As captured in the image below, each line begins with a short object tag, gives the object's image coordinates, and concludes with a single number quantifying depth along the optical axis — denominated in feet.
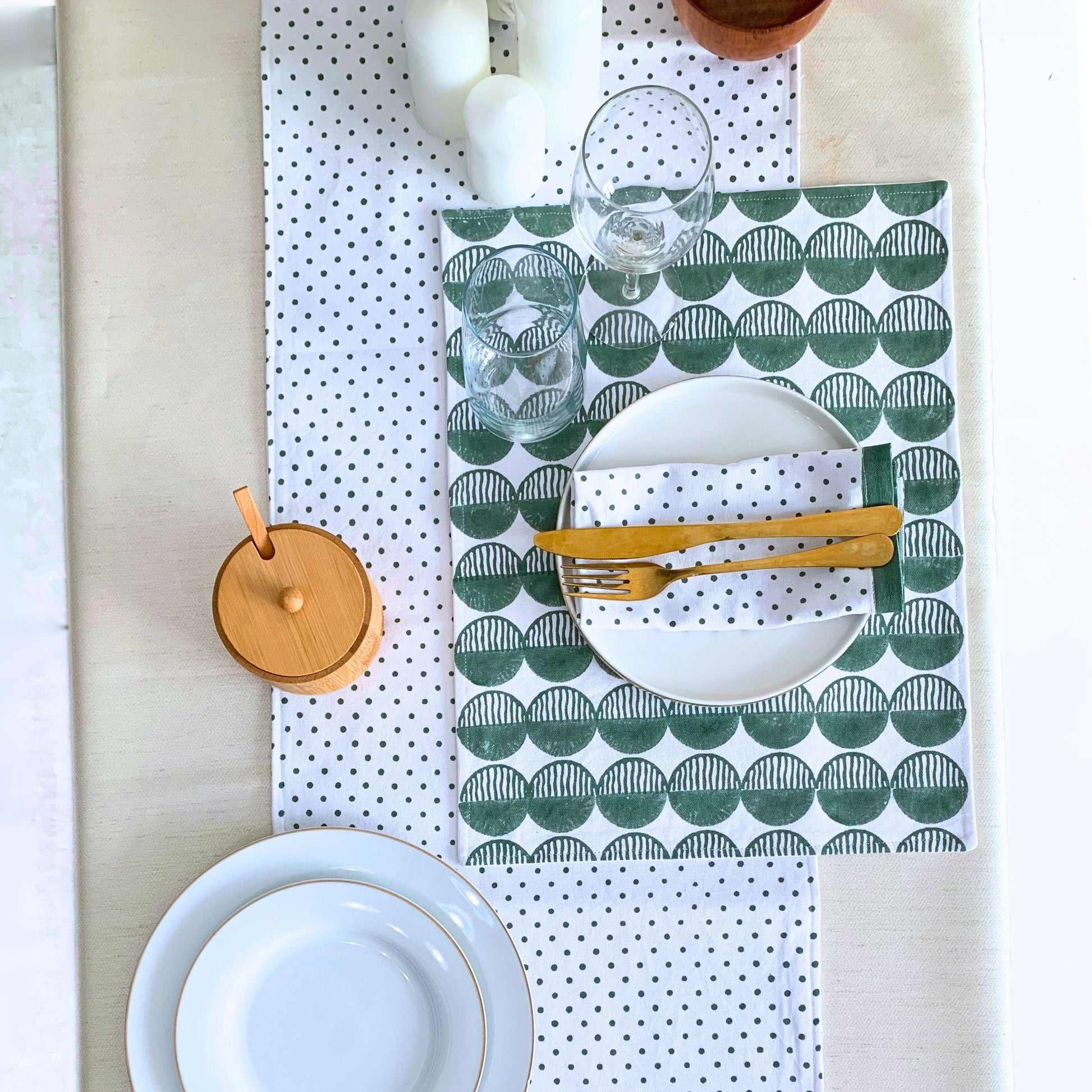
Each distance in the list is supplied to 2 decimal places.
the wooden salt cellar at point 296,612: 1.89
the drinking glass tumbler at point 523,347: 2.04
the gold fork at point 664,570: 1.94
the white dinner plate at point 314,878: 2.03
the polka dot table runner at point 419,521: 2.08
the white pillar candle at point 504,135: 1.91
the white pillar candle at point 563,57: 1.86
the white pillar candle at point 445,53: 1.89
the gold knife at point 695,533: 1.96
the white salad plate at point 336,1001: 2.01
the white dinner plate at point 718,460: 2.03
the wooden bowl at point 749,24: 2.02
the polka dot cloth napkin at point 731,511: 2.01
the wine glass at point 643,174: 1.92
